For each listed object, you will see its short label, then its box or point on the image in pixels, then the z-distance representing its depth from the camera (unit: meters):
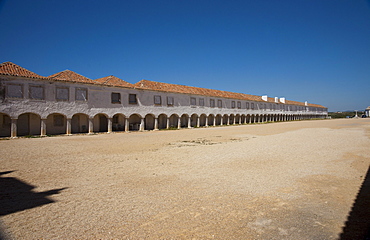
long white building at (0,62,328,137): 17.22
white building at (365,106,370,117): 76.69
